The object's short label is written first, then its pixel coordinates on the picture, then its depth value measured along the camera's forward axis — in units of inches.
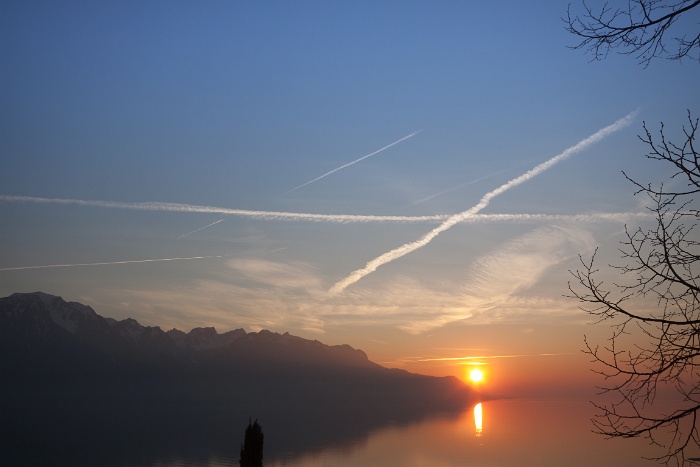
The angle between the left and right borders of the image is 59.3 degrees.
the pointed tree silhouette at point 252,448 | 1338.6
